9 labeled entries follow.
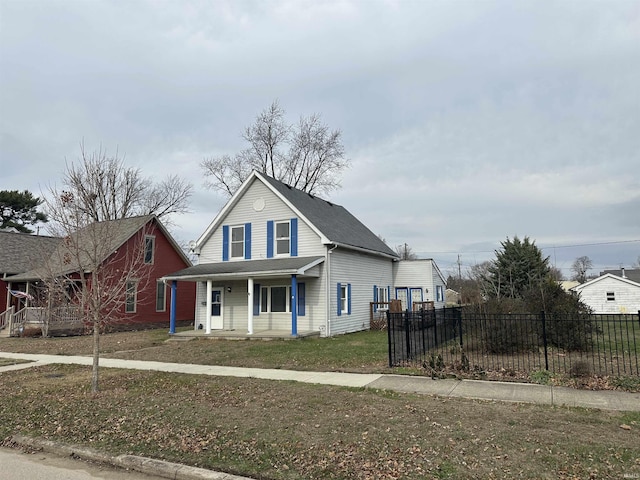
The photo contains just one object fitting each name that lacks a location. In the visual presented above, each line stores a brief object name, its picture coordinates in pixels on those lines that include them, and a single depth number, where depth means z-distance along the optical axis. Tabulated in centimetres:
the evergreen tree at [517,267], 3303
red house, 2417
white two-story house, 1928
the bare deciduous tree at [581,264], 8809
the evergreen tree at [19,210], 4006
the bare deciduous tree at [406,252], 7488
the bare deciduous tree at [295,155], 3872
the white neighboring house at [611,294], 3522
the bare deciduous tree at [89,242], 885
